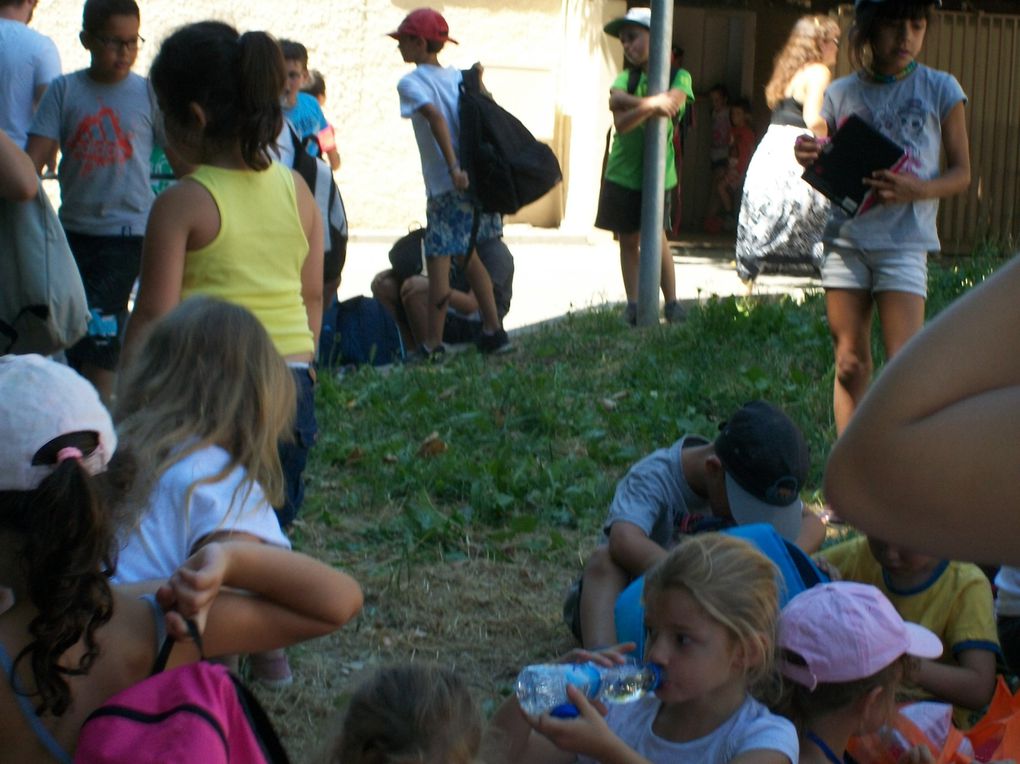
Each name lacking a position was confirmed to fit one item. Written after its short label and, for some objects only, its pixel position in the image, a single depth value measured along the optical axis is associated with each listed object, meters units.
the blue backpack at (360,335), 13.50
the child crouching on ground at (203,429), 4.48
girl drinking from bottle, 4.62
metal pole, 14.70
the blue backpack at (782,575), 5.76
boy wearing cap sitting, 6.22
